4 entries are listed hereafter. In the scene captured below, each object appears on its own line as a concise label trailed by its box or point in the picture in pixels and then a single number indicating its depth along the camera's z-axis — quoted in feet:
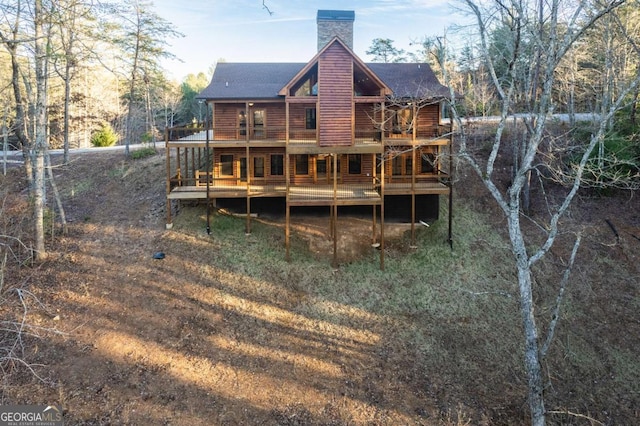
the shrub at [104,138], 101.84
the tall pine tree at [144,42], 73.67
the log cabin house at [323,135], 51.57
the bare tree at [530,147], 28.19
